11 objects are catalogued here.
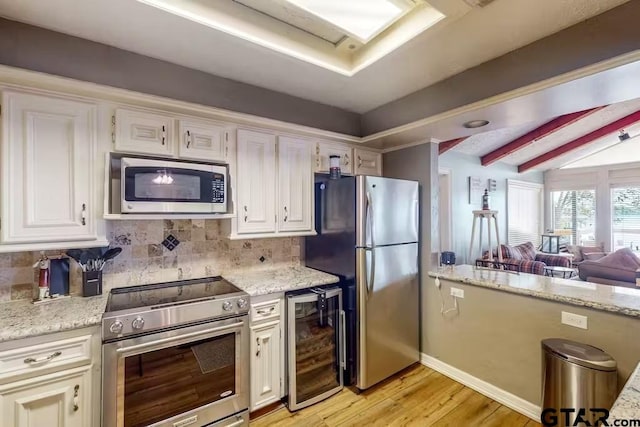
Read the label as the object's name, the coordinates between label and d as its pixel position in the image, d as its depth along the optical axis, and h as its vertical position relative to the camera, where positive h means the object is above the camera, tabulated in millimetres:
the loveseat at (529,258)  3818 -758
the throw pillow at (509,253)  4813 -696
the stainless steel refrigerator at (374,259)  2367 -417
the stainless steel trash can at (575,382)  1616 -996
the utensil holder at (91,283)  1913 -474
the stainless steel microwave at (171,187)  1812 +176
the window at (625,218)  5691 -132
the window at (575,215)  6254 -79
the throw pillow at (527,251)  5301 -742
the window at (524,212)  6004 -7
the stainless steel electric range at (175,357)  1589 -881
